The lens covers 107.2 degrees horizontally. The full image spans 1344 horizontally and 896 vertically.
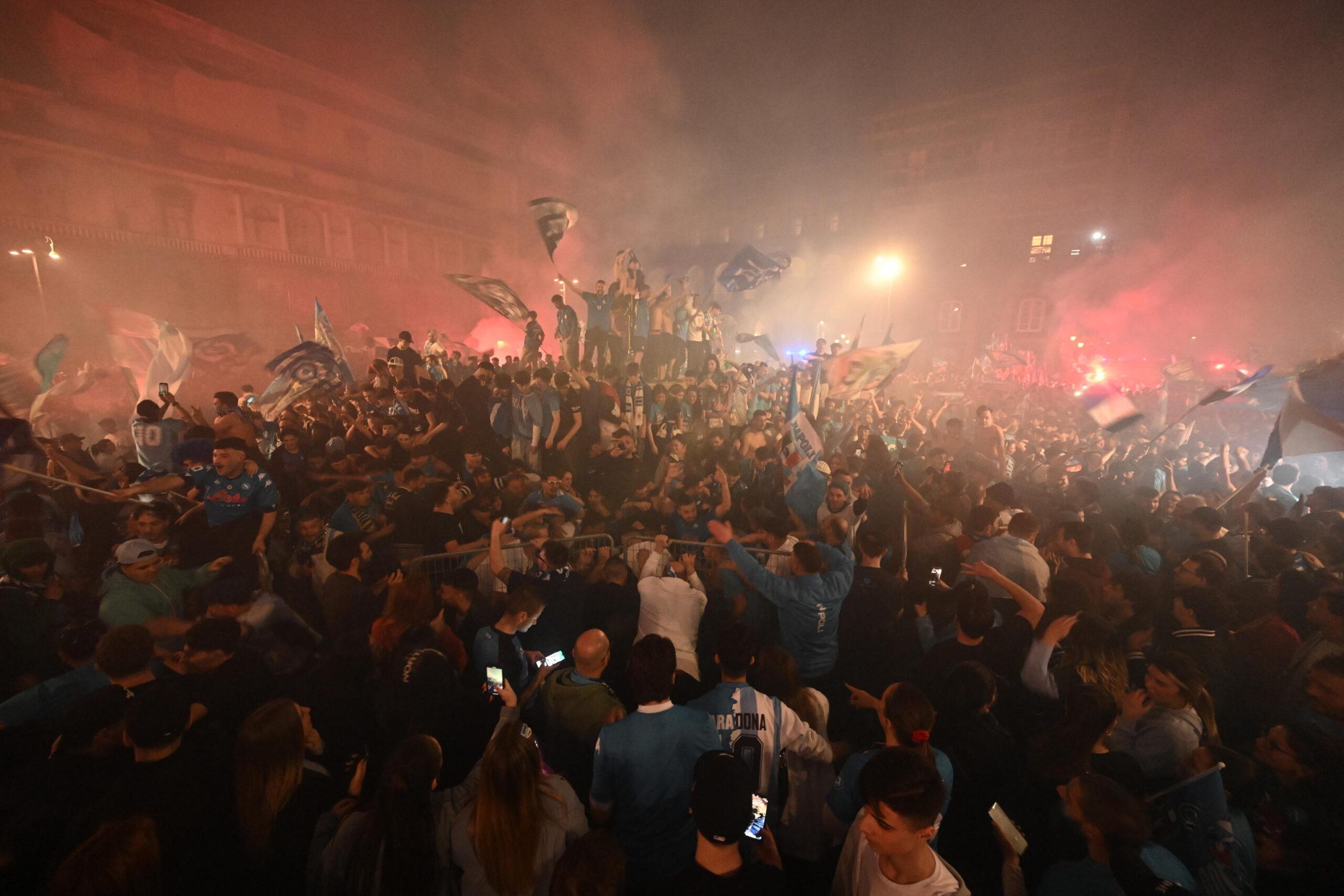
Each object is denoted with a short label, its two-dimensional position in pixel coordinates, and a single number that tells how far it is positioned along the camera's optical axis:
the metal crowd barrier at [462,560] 5.77
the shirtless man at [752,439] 9.54
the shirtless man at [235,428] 6.38
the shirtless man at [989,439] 10.62
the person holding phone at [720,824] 2.03
